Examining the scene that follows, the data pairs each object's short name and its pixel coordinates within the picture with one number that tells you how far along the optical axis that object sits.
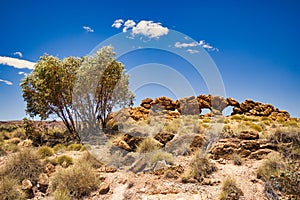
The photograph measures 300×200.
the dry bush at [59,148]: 12.74
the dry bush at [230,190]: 6.77
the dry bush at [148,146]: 10.27
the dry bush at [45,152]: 11.15
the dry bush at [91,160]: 9.87
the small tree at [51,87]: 16.36
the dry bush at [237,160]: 9.16
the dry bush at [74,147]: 13.24
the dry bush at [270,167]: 7.86
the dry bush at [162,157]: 9.30
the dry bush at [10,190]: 7.41
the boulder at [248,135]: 10.89
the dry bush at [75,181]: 7.93
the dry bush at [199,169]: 8.11
